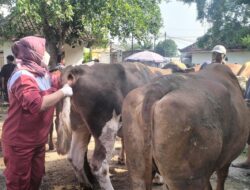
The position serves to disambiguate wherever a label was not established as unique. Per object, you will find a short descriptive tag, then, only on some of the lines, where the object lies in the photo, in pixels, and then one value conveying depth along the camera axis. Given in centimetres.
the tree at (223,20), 1458
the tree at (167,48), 3882
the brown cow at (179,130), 169
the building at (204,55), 1759
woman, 208
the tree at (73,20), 753
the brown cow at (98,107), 296
